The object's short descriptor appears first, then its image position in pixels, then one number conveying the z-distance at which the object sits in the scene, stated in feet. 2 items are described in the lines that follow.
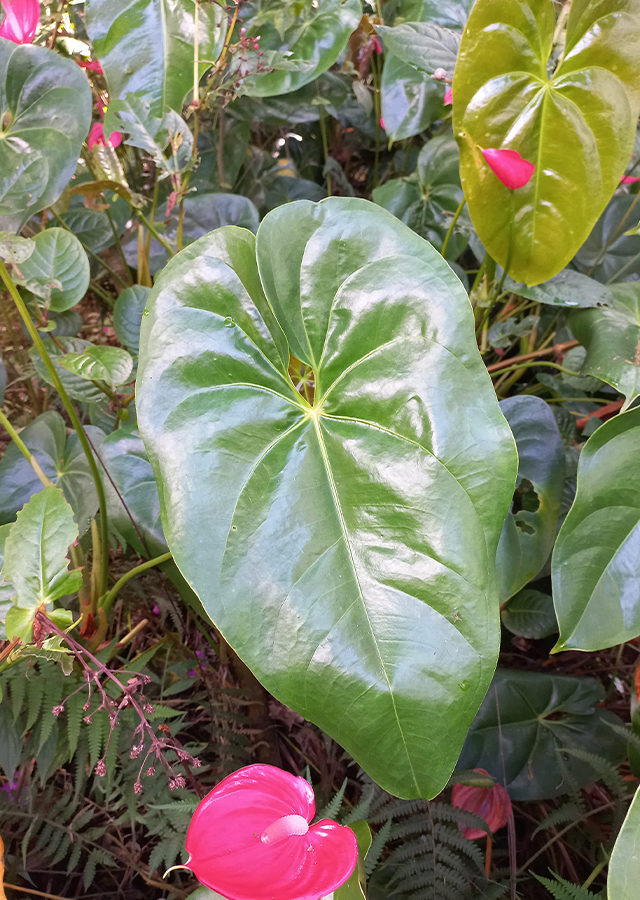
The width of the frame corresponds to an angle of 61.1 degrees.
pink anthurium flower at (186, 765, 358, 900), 1.21
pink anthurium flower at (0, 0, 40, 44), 2.35
